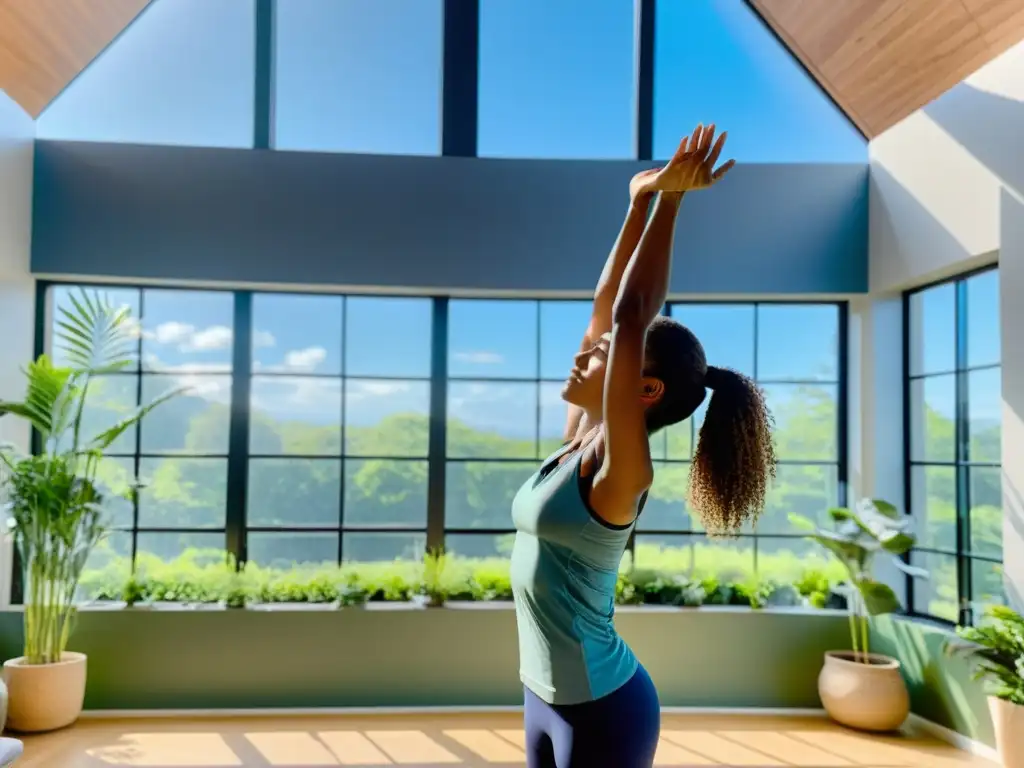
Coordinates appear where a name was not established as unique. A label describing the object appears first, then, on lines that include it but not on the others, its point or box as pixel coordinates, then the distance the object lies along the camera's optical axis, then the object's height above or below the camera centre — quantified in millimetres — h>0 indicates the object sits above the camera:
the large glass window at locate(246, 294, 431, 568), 4668 -50
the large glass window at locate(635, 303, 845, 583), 4766 -134
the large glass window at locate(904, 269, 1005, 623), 3887 -63
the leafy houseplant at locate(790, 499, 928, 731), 3924 -831
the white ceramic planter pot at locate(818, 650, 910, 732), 3977 -1283
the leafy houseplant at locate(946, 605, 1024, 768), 3188 -941
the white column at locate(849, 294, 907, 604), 4559 +117
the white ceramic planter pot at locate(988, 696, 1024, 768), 3166 -1155
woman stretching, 1143 -103
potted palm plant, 3840 -520
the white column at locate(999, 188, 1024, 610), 3553 +194
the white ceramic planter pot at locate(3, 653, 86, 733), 3822 -1291
